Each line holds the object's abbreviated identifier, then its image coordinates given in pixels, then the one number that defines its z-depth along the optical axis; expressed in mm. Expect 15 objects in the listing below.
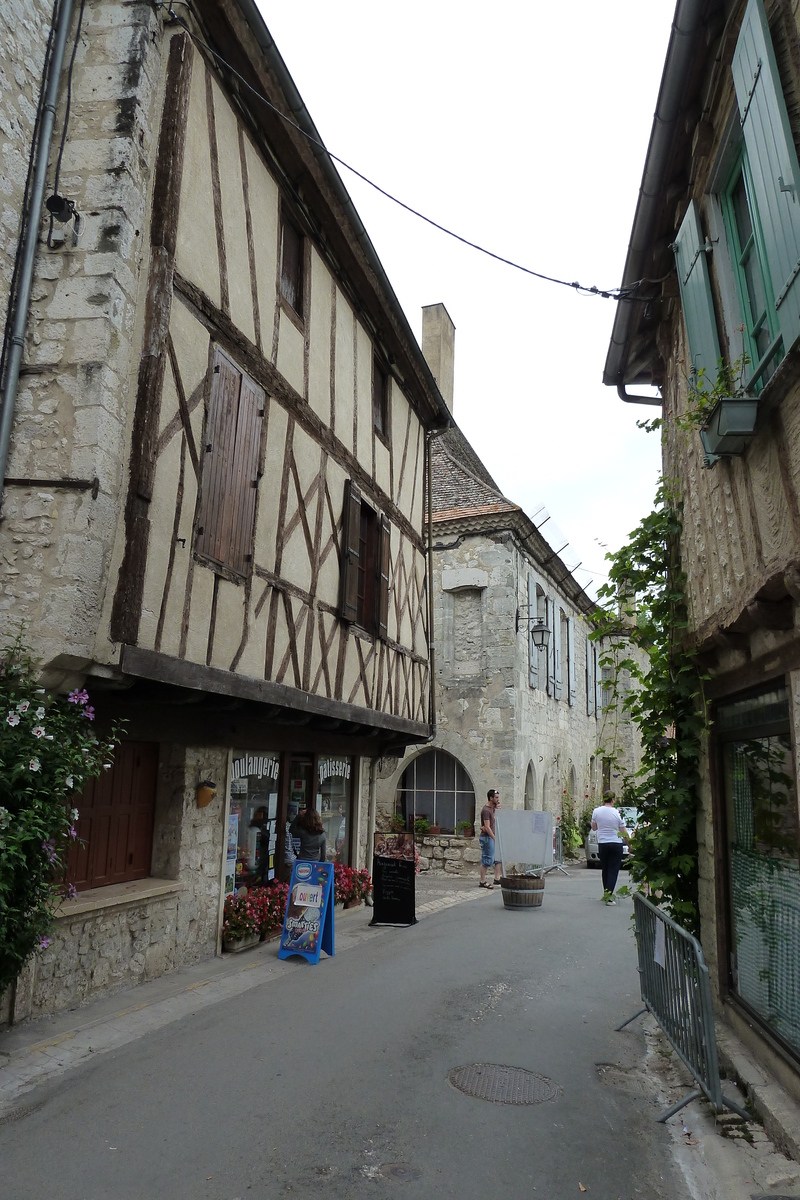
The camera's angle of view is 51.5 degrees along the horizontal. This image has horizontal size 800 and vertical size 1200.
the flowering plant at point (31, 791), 4199
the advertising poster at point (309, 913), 7281
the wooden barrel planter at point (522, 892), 10445
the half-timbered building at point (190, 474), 4930
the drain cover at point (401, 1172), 3381
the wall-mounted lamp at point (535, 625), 16109
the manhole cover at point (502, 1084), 4230
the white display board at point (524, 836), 12539
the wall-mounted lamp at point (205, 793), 6930
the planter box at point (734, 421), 3668
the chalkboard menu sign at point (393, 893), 9125
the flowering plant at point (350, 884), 9689
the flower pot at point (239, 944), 7348
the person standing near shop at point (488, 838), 13328
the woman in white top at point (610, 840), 10852
